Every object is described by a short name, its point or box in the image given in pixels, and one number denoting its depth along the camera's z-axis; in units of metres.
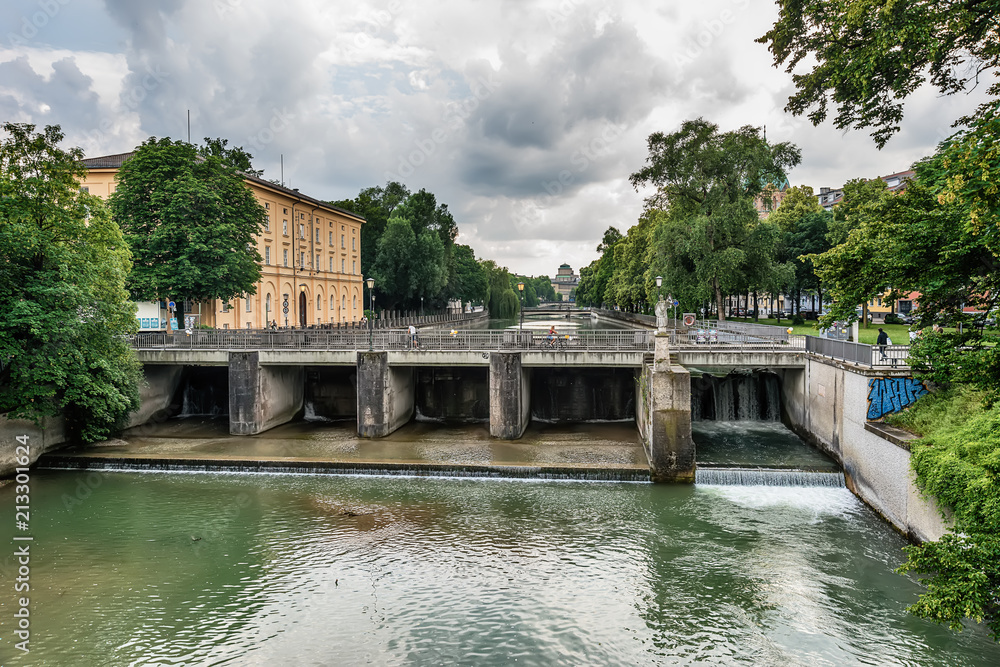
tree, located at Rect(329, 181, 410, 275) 80.00
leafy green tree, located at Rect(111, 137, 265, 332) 34.56
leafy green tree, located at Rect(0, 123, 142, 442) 21.55
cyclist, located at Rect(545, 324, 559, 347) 27.25
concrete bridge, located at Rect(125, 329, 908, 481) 26.75
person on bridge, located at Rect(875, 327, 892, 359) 20.89
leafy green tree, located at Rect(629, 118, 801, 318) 41.25
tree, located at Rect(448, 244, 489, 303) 103.75
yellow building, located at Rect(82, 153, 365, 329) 45.53
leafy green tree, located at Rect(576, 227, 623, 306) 104.31
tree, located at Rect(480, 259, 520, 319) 138.75
